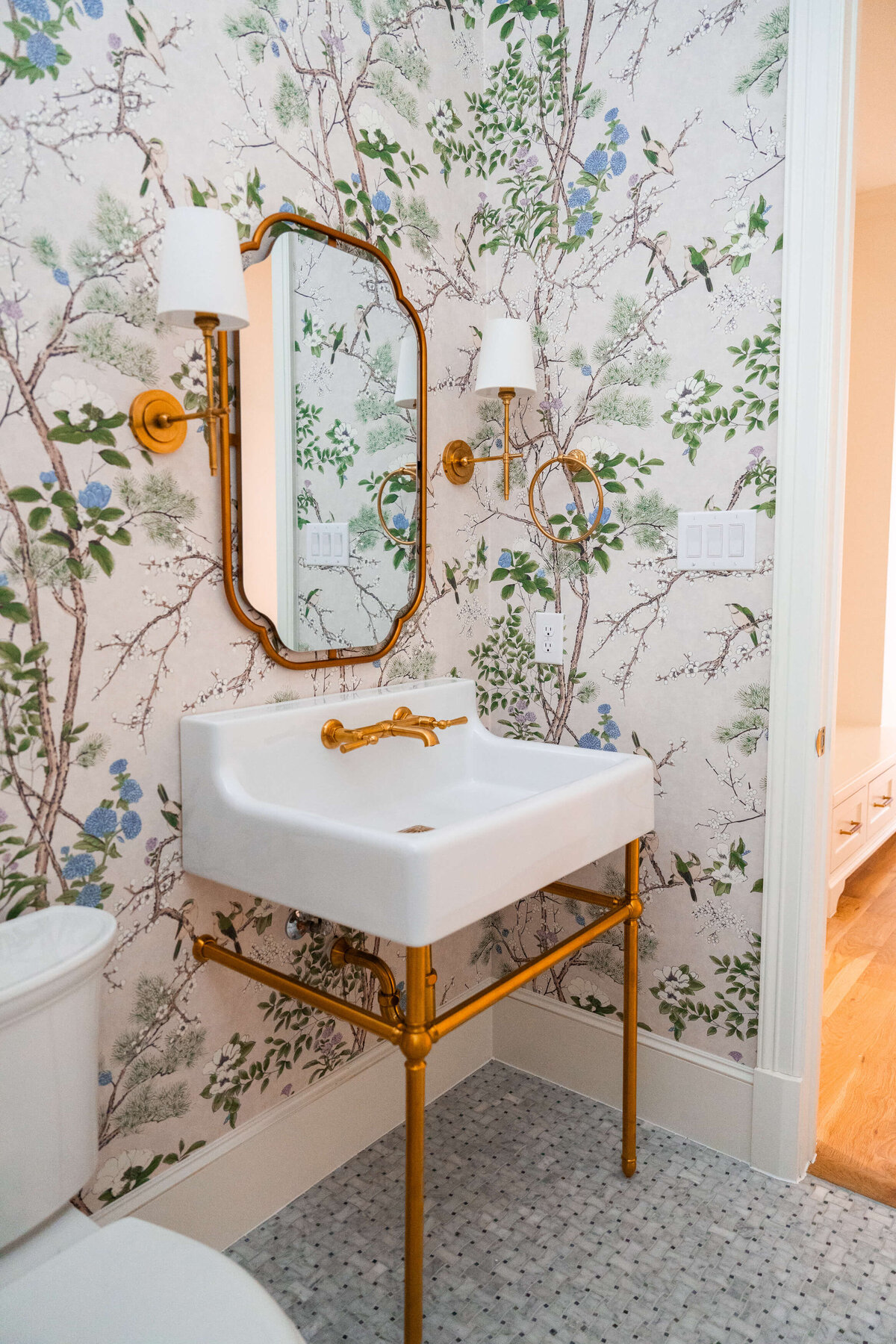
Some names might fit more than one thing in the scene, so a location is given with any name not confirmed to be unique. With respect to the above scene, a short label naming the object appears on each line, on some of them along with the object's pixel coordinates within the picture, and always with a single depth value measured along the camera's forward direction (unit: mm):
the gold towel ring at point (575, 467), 1786
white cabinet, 2676
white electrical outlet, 1906
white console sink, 1107
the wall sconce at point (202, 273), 1170
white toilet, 832
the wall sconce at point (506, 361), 1719
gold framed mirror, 1442
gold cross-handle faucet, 1487
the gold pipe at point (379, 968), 1211
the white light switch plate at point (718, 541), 1602
